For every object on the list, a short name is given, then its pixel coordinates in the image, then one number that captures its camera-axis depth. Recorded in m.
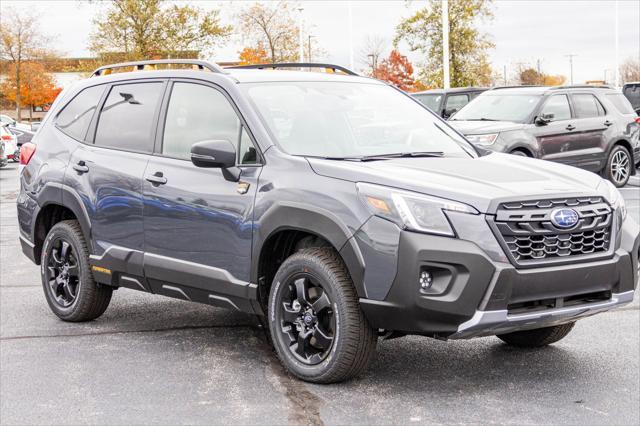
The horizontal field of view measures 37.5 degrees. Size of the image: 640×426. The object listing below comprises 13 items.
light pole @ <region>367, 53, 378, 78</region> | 78.00
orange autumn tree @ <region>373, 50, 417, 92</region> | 80.25
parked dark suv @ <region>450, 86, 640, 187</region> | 14.97
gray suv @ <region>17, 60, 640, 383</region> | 4.62
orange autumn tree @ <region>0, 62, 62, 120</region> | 81.94
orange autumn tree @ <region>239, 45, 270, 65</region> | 63.81
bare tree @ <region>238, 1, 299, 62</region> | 64.81
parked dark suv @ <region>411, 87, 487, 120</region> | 21.02
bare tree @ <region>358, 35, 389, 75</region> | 78.60
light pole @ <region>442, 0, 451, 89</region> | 34.62
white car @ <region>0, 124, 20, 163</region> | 28.09
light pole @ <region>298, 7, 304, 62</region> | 56.10
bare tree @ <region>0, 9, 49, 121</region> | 78.44
